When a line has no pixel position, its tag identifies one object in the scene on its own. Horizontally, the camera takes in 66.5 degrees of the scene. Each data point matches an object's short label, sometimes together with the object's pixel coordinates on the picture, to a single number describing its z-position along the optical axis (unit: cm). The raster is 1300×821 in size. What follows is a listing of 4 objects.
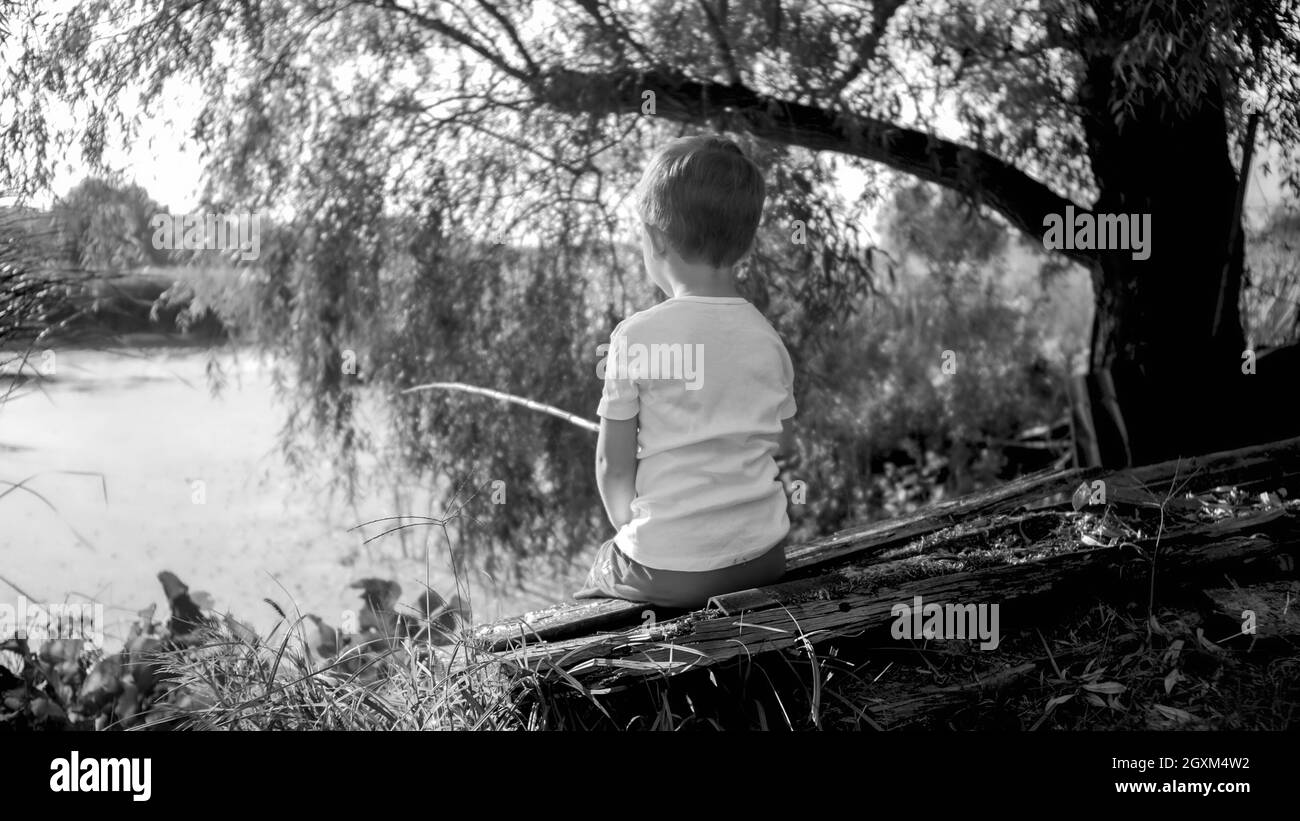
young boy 177
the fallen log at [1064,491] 223
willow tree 296
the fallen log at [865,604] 161
